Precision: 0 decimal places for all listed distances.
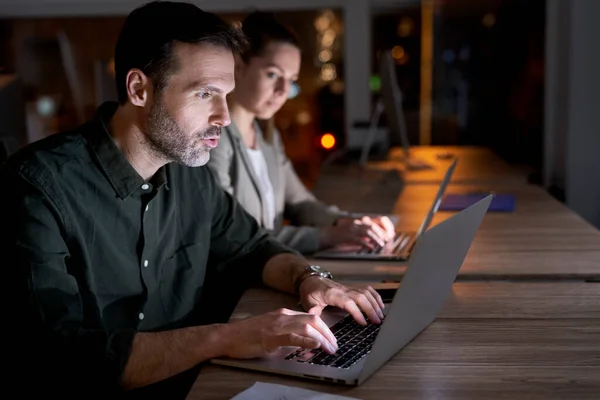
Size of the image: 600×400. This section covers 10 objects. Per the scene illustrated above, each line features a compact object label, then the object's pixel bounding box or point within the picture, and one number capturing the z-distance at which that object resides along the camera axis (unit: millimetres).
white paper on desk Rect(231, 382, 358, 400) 1102
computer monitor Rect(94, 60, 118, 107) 3773
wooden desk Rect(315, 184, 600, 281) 1866
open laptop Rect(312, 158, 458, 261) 2014
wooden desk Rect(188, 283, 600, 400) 1142
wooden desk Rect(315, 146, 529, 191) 3686
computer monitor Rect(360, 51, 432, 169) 3736
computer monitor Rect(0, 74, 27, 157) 2461
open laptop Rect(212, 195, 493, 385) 1158
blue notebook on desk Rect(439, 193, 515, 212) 2799
